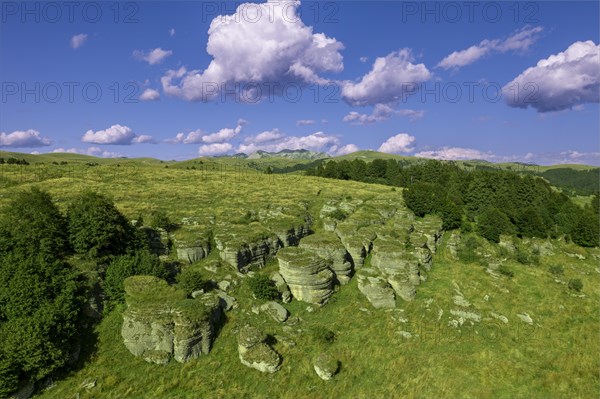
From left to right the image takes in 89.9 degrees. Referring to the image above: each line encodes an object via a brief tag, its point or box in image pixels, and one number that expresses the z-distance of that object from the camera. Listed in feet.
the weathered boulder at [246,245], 118.32
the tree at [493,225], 190.39
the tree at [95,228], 96.37
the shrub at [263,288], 104.47
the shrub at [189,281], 96.84
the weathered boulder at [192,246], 118.83
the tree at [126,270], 90.38
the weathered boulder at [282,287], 108.37
